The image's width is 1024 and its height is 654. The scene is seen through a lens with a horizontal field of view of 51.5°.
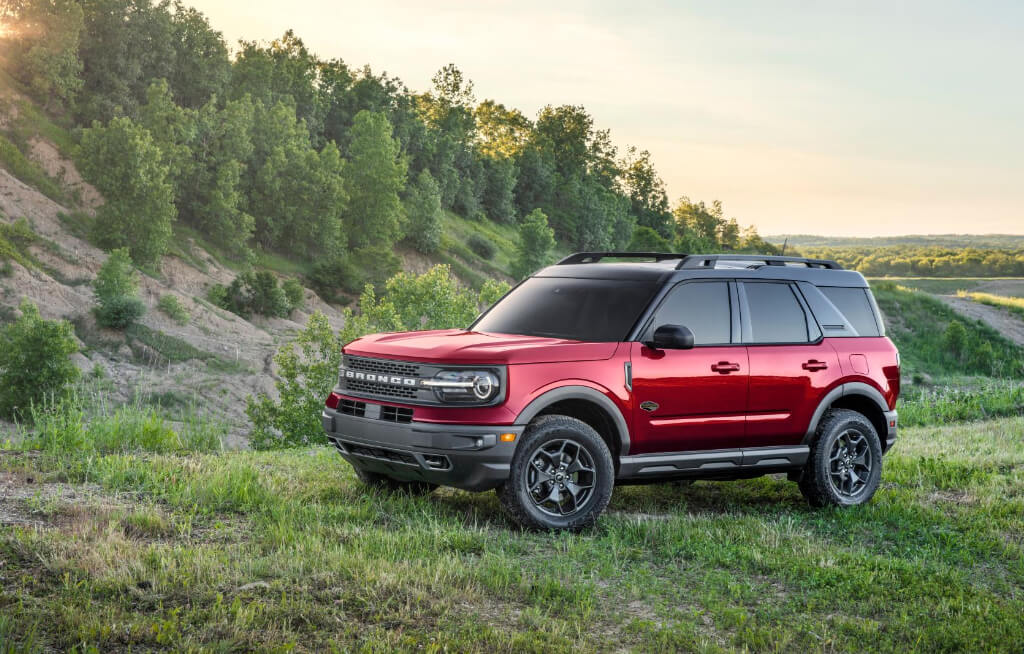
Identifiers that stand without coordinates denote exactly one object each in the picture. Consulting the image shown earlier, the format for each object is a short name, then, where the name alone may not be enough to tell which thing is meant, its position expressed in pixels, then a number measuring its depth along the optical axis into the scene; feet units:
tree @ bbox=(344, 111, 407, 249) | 278.46
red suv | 24.89
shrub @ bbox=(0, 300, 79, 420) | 136.05
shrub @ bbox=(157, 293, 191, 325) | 183.32
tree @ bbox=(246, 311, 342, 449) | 108.06
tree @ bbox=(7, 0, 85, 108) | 230.48
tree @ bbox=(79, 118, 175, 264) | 198.70
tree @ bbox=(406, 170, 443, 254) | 305.53
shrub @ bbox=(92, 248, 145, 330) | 170.50
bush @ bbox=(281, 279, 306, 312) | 221.25
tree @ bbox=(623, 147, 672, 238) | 517.14
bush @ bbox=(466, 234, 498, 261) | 347.15
